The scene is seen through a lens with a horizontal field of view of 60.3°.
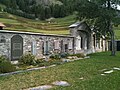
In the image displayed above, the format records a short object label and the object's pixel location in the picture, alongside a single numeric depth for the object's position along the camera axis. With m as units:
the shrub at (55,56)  9.48
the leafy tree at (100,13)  11.40
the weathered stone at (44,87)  4.42
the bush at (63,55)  10.15
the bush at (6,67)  6.12
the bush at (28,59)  7.85
